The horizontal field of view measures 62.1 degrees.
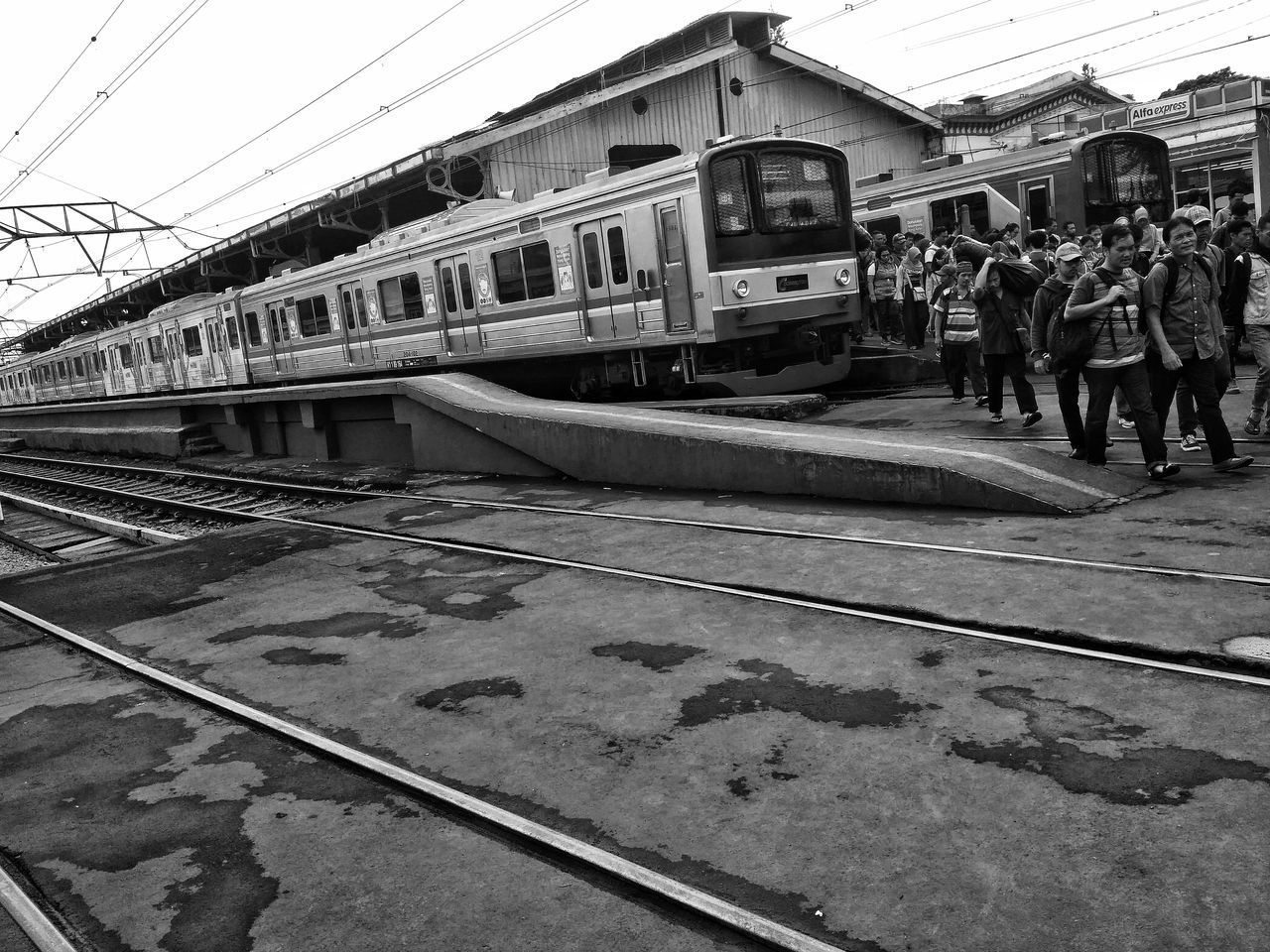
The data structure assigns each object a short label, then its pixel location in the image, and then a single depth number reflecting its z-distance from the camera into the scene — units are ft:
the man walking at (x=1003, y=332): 30.89
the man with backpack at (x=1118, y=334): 23.71
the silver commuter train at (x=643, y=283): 40.37
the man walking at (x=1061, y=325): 25.31
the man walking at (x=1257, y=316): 26.14
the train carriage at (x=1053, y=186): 54.90
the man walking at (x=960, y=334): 34.71
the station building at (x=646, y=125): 81.71
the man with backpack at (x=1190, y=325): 23.72
